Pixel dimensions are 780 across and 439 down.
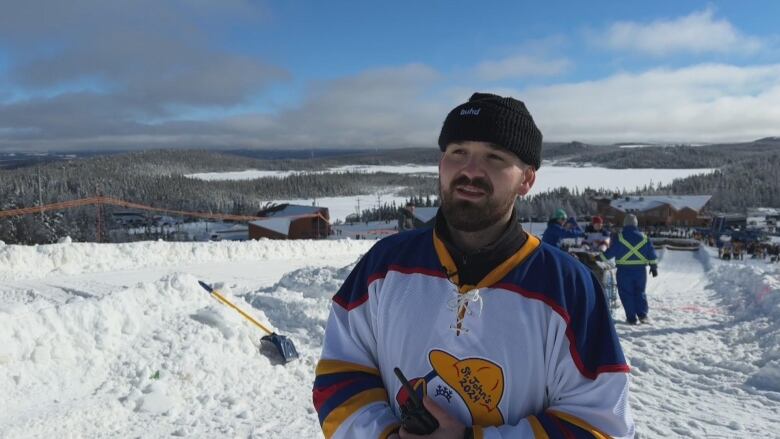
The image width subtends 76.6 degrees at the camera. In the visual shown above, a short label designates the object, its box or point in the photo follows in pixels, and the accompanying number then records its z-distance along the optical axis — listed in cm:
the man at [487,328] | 158
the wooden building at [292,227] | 5219
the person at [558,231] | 898
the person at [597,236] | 918
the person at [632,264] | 848
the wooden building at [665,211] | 7150
